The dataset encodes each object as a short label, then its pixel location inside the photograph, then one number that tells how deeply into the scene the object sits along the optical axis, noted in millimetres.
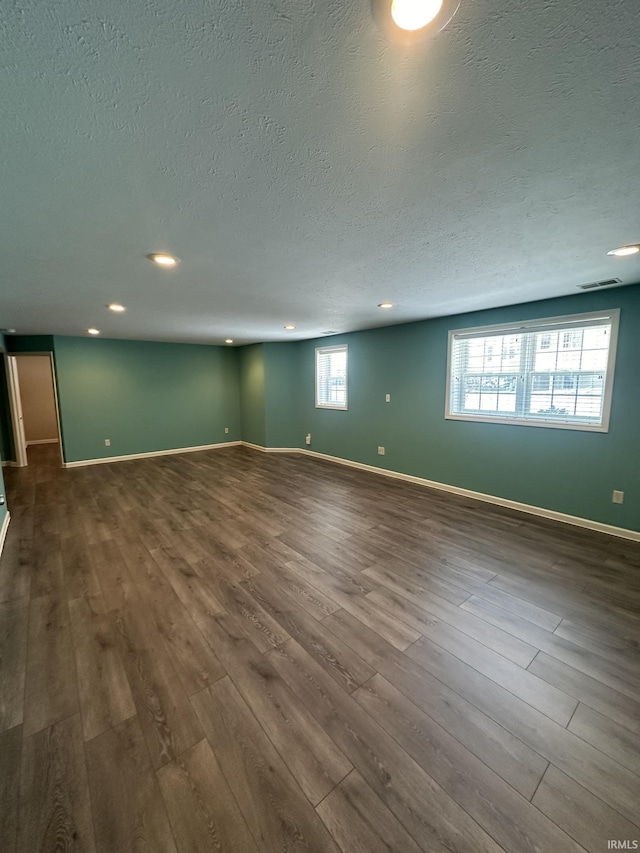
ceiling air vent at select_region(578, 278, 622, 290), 2805
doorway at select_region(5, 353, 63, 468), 7664
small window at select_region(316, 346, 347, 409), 6004
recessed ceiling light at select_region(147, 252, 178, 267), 2131
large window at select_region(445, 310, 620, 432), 3209
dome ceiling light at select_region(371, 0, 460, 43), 719
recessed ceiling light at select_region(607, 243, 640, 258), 2094
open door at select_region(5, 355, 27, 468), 5742
